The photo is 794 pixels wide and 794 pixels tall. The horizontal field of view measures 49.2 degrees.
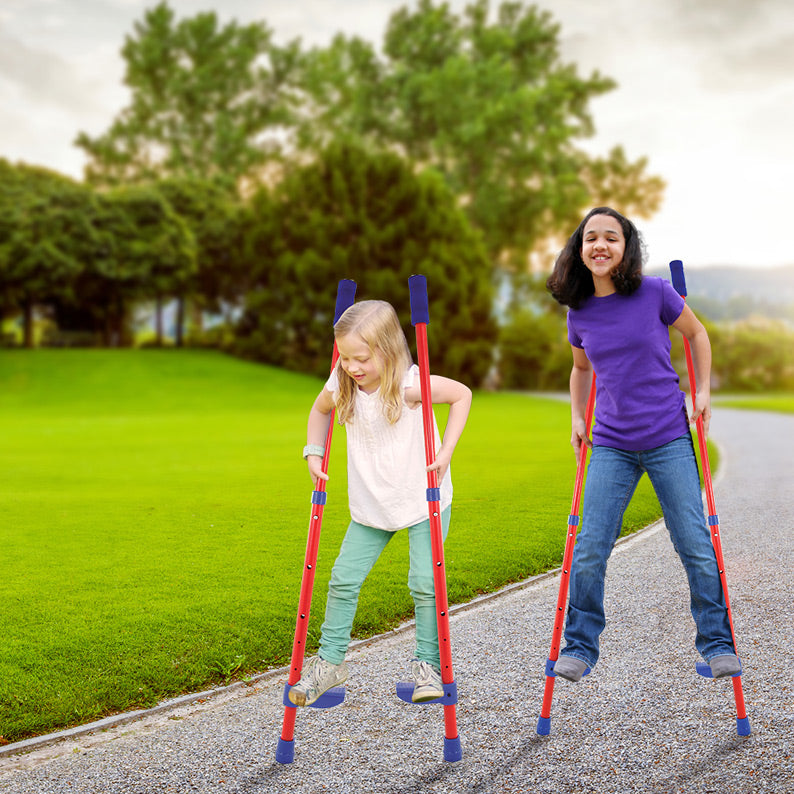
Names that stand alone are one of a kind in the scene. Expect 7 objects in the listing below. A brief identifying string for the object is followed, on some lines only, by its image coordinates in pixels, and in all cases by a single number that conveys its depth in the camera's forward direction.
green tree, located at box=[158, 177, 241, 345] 54.69
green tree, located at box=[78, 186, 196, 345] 50.12
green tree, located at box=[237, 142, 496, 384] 47.16
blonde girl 3.86
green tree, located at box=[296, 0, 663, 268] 54.25
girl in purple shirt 4.16
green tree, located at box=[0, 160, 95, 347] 46.88
